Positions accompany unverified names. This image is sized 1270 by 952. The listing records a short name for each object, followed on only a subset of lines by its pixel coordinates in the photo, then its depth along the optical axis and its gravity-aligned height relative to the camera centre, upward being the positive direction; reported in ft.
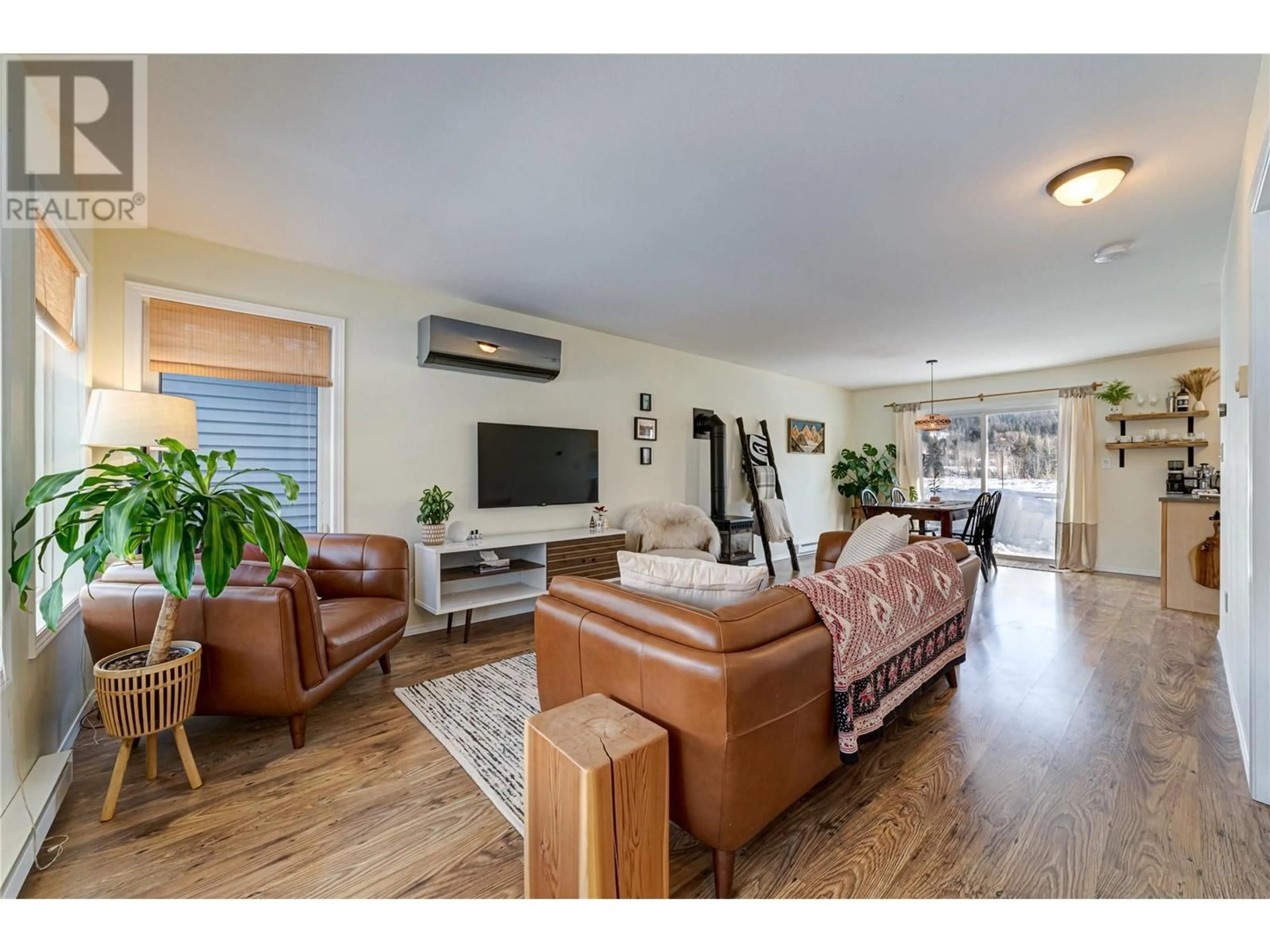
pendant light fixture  18.48 +1.98
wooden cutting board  11.99 -2.04
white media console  10.80 -2.24
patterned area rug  6.06 -3.66
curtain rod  19.61 +3.34
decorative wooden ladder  18.45 +0.63
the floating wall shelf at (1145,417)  16.58 +2.06
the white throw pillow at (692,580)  5.28 -1.14
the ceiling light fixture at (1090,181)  6.63 +3.99
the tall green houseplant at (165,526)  4.79 -0.56
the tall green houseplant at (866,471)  23.66 +0.21
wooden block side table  3.60 -2.50
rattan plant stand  5.33 -2.51
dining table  16.79 -1.23
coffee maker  16.05 -0.15
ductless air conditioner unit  11.12 +2.85
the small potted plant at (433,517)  11.12 -0.97
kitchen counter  12.47 -1.91
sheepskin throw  14.87 -1.56
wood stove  17.15 -2.22
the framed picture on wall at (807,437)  21.91 +1.71
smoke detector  9.13 +4.13
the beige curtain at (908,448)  23.02 +1.26
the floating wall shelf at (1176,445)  16.60 +1.09
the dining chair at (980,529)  17.01 -1.80
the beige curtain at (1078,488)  18.63 -0.41
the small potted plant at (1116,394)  17.99 +2.96
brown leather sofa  4.12 -1.93
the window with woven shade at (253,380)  8.96 +1.76
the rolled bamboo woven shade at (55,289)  6.27 +2.43
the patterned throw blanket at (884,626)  5.07 -1.75
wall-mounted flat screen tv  12.55 +0.20
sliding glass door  20.17 +0.34
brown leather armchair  6.26 -2.01
